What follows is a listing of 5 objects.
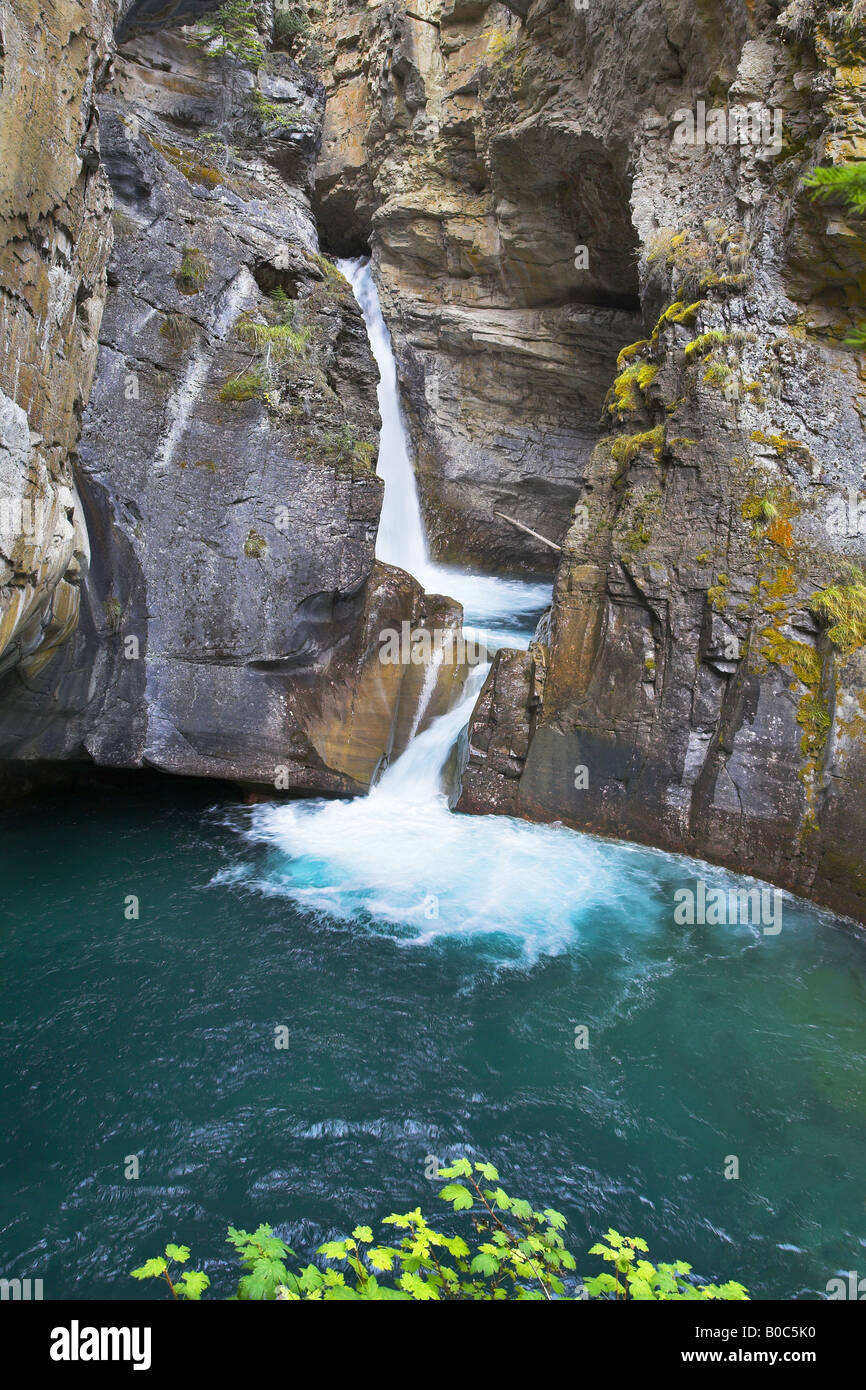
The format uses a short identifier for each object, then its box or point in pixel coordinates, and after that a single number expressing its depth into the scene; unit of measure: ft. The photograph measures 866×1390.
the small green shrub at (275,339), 38.45
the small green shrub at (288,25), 50.90
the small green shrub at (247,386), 37.45
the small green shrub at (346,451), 38.60
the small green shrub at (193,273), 37.24
